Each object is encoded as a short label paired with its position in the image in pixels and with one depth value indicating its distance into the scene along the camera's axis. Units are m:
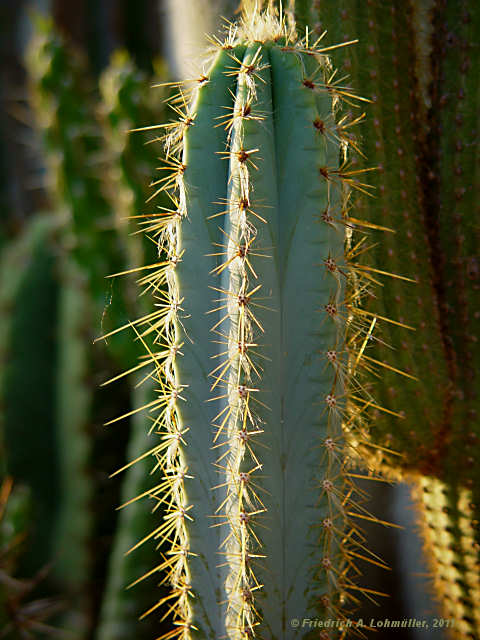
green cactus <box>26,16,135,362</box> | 1.42
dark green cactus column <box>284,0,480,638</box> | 1.01
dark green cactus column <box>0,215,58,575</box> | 1.43
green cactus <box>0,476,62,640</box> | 1.13
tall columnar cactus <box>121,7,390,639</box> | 0.92
